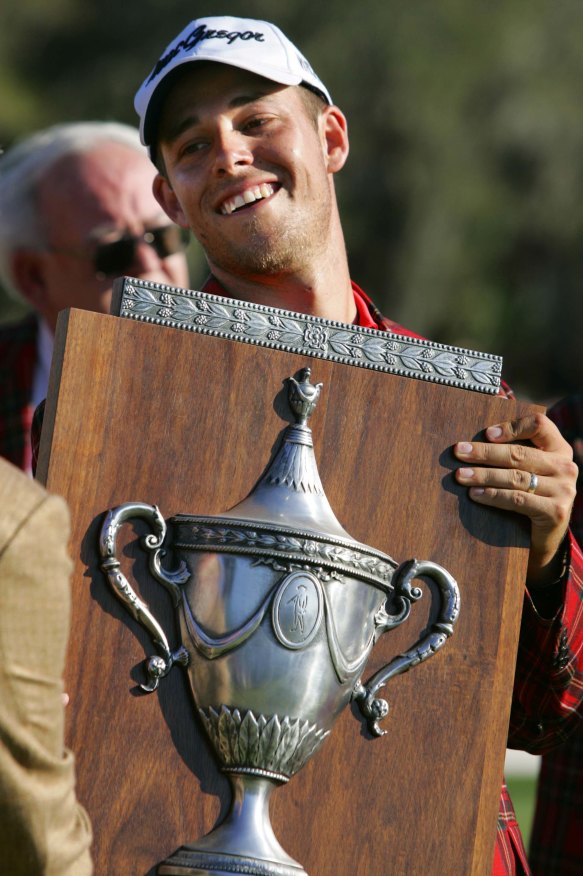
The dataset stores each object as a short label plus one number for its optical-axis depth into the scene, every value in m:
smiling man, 5.43
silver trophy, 4.49
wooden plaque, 4.47
